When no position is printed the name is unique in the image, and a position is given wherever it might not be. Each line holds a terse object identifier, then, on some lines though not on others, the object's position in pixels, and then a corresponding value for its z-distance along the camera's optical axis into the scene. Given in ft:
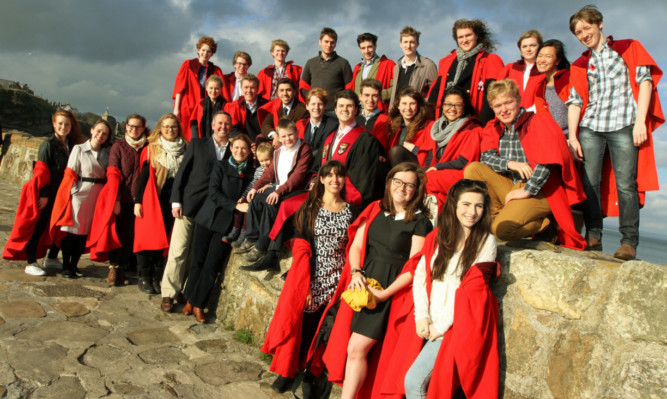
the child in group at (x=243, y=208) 15.25
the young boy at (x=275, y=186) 14.11
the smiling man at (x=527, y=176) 10.87
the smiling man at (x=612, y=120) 11.73
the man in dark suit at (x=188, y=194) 16.10
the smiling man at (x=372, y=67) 20.56
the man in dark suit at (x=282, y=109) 19.89
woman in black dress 10.14
